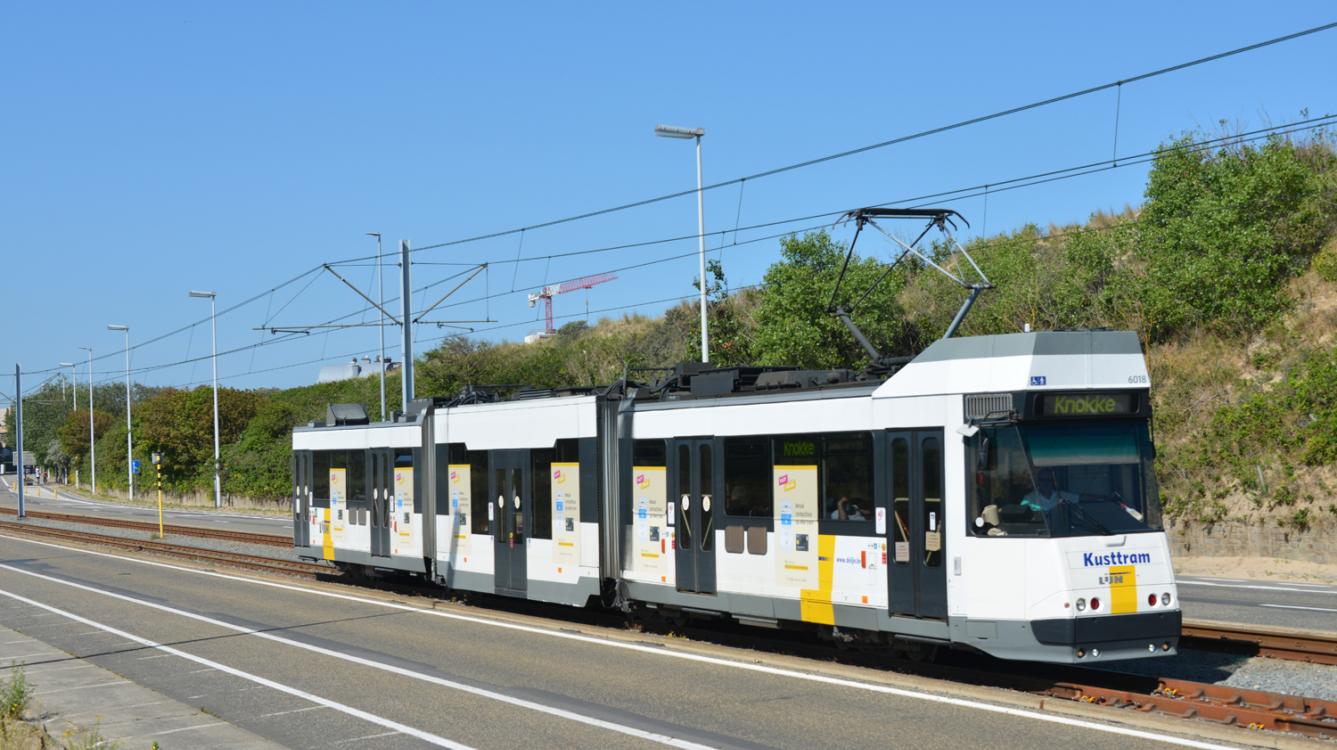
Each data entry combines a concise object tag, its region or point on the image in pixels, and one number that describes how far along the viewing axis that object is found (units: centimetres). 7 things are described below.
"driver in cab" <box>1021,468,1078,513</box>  1231
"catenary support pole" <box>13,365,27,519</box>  7799
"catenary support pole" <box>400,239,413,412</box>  3400
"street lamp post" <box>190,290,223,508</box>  6241
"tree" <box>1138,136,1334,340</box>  3400
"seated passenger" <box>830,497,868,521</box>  1391
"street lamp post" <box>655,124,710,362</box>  3019
